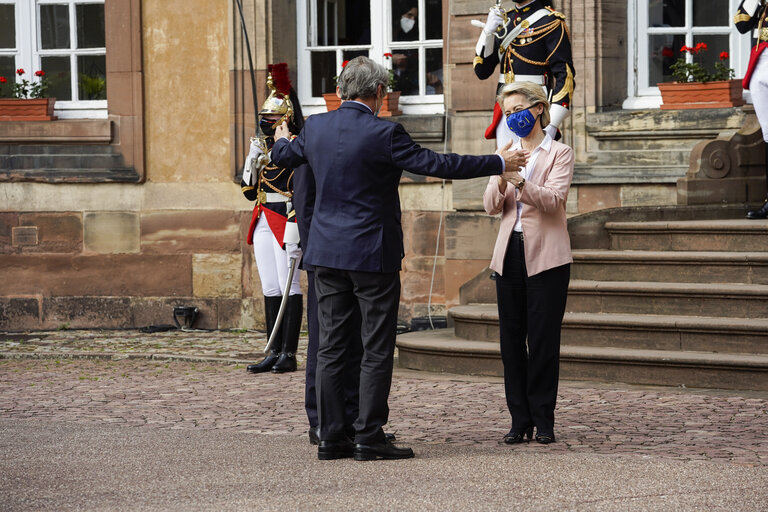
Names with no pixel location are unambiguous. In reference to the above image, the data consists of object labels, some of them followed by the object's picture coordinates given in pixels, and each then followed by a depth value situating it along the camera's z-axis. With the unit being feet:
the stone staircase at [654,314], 52.54
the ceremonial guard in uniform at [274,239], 60.23
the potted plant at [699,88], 72.02
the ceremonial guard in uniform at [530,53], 56.49
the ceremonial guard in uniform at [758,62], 61.57
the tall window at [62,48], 85.40
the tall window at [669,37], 75.36
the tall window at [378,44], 81.30
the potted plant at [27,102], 83.61
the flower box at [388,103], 79.61
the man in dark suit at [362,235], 37.73
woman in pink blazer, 40.98
